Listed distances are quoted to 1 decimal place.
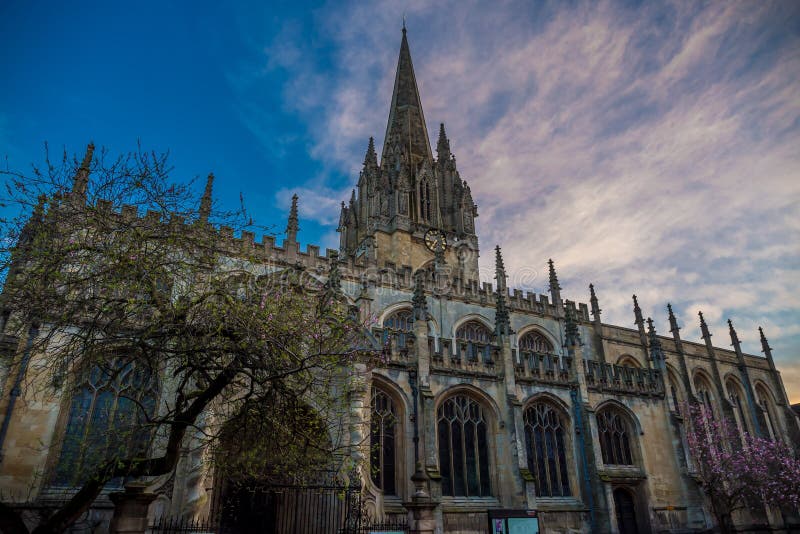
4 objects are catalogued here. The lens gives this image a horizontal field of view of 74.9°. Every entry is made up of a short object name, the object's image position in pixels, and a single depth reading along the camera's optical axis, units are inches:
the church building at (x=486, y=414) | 617.9
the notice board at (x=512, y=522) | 524.1
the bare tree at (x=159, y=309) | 345.1
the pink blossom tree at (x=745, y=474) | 858.1
